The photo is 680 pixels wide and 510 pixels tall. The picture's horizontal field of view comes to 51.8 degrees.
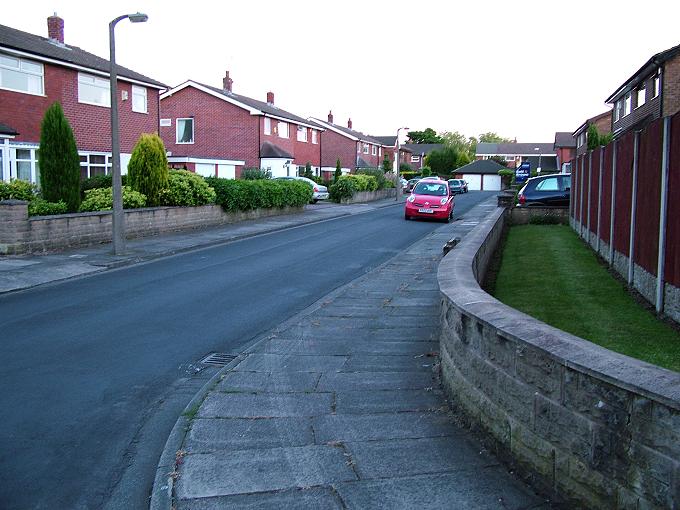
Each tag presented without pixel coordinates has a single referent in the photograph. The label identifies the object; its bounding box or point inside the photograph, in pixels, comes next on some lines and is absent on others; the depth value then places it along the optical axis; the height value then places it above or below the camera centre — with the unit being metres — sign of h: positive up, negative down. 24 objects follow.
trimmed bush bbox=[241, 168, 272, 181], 35.88 +0.83
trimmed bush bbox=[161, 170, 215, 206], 22.58 +0.00
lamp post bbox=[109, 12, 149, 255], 16.31 +0.52
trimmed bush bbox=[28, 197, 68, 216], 17.12 -0.44
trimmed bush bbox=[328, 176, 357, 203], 41.72 +0.04
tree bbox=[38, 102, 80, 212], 18.28 +0.74
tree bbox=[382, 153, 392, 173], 81.62 +3.14
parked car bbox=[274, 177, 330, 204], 41.82 -0.15
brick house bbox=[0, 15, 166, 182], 24.55 +3.61
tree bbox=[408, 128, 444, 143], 147.25 +11.51
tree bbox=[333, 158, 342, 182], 52.14 +1.47
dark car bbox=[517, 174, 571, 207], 23.08 +0.01
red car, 28.59 -0.50
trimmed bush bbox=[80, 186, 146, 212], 19.52 -0.29
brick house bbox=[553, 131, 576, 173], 87.94 +5.66
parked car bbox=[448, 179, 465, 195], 68.12 +0.54
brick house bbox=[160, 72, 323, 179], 46.50 +4.18
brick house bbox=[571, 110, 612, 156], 67.19 +6.54
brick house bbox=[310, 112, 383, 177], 70.25 +4.37
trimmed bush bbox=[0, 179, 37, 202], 16.72 -0.02
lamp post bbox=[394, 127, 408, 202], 49.00 +0.02
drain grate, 7.34 -1.80
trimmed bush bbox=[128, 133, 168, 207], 21.66 +0.64
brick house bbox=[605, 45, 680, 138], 32.22 +5.29
